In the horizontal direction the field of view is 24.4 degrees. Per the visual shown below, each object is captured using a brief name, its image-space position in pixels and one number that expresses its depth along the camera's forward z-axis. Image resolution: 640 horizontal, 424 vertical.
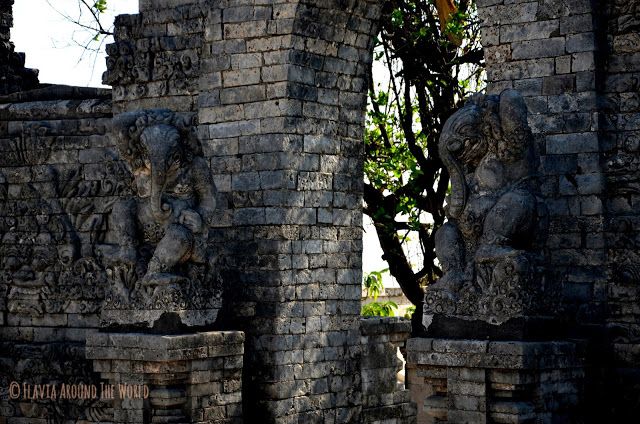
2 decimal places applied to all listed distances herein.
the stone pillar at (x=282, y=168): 11.48
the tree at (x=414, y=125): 15.45
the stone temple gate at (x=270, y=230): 9.85
